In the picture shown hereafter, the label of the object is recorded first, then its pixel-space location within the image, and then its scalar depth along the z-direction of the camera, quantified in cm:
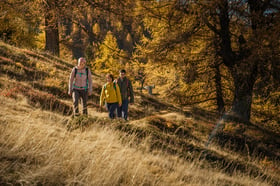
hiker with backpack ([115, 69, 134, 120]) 1586
